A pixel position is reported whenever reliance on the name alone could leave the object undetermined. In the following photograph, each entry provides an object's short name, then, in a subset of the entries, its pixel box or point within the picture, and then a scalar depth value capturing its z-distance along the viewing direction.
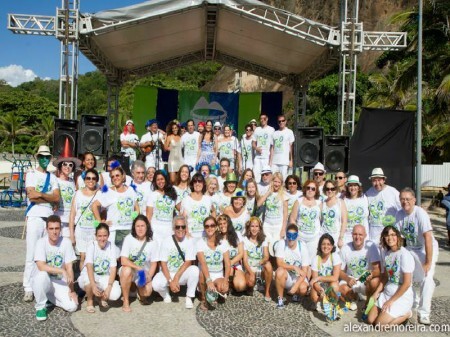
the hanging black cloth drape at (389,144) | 7.97
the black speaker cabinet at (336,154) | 8.25
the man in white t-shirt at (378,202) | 5.39
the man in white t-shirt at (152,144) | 8.66
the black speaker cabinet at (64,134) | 7.93
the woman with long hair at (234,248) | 5.05
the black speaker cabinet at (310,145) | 8.36
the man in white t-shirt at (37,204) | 4.79
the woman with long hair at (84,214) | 5.11
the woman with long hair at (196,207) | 5.33
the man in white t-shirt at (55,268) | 4.45
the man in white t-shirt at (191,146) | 8.30
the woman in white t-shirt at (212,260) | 4.87
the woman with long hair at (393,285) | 4.29
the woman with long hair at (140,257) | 4.76
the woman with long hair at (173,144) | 7.95
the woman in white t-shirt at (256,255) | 5.16
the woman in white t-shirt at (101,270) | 4.64
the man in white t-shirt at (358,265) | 4.73
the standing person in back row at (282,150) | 8.58
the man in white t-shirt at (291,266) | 4.91
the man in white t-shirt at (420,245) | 4.44
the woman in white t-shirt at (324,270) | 4.72
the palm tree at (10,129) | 37.69
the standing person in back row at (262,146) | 8.77
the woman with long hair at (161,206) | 5.36
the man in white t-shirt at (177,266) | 4.86
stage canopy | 8.70
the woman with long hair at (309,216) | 5.39
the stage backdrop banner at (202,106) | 14.09
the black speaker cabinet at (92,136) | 8.21
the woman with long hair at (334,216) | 5.39
